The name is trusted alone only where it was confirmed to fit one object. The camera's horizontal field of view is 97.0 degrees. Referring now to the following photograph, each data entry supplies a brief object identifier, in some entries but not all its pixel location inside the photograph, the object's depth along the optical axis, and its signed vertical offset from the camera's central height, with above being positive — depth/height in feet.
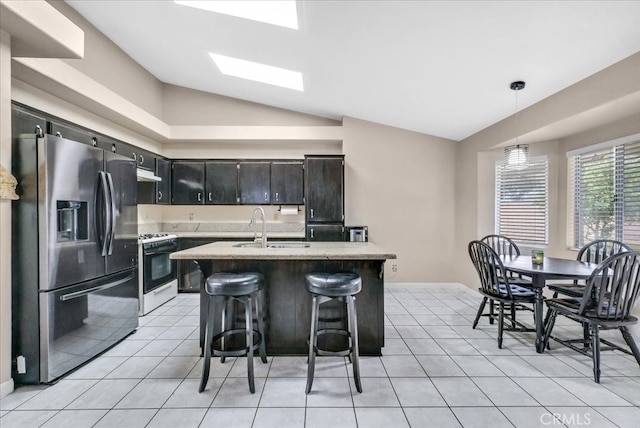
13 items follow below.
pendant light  9.47 +1.94
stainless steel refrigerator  6.77 -1.19
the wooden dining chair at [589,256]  8.91 -1.61
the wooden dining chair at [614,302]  7.02 -2.37
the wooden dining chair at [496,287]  8.89 -2.56
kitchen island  8.23 -2.58
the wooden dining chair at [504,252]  10.18 -1.78
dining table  8.03 -1.78
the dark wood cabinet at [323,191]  14.78 +1.03
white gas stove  11.73 -2.72
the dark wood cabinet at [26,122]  7.58 +2.55
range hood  12.16 +1.55
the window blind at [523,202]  12.76 +0.43
